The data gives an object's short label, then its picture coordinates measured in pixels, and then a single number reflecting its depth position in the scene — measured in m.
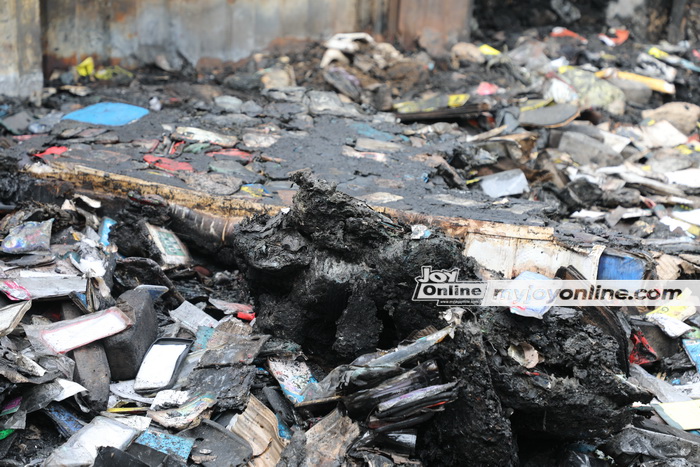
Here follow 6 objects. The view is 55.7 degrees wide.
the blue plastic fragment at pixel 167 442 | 3.08
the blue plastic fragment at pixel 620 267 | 4.23
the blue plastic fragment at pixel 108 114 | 6.41
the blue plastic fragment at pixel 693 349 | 4.14
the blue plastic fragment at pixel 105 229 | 4.76
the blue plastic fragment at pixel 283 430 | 3.36
